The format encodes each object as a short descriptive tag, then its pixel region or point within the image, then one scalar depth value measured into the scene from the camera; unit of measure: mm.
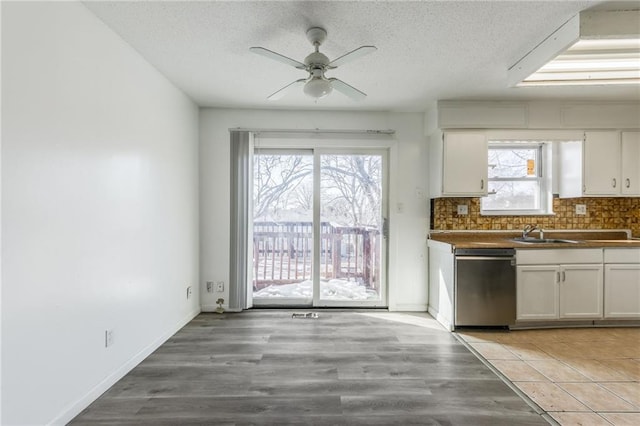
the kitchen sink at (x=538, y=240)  3476
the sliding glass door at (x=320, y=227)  3869
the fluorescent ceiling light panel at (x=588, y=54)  1899
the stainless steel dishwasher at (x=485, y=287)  3111
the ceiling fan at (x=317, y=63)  1997
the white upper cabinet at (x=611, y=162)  3406
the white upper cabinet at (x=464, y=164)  3414
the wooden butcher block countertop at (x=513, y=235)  3615
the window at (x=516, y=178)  3773
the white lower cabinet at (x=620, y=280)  3180
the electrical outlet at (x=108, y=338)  2088
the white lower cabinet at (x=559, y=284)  3141
